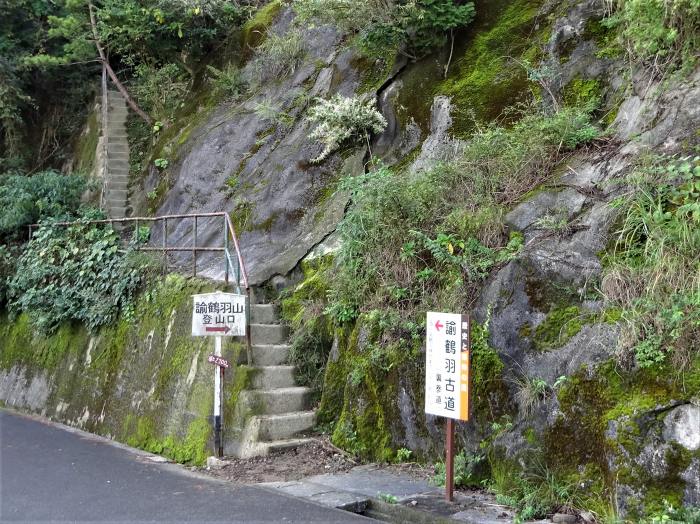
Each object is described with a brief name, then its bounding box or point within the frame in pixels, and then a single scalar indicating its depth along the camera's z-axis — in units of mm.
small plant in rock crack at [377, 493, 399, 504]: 6520
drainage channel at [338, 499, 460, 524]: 6102
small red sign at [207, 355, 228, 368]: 8492
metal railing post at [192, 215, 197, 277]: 10573
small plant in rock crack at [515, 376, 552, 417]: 6348
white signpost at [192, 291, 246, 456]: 8578
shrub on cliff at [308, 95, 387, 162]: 11625
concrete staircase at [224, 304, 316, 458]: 8570
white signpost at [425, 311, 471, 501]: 6344
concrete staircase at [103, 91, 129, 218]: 16703
